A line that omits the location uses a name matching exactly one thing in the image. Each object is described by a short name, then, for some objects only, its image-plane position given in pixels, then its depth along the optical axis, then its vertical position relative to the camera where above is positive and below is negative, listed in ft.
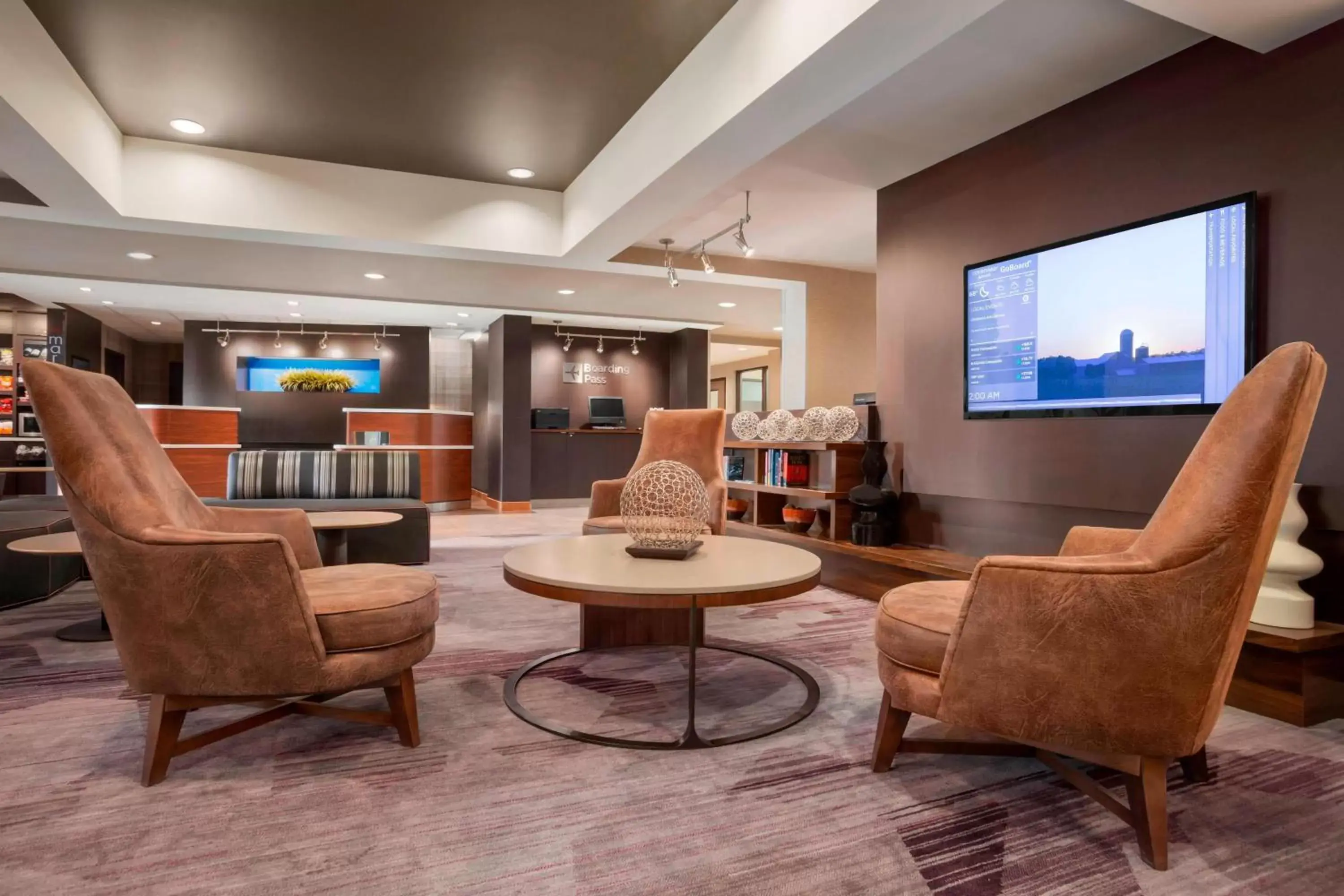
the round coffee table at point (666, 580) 6.57 -1.32
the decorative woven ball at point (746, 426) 18.51 +0.36
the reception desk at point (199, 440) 26.58 -0.21
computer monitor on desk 33.09 +1.13
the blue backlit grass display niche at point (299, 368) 36.81 +3.30
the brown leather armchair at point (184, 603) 6.10 -1.39
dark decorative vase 14.64 -1.47
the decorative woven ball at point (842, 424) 15.81 +0.37
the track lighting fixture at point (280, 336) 35.78 +4.88
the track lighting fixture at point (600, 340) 33.76 +4.53
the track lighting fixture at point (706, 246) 17.48 +5.23
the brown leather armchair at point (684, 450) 14.14 -0.21
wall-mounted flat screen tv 9.67 +1.83
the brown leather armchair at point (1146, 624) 4.94 -1.27
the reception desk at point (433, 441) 30.50 -0.17
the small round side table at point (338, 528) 12.92 -1.57
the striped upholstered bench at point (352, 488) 16.90 -1.27
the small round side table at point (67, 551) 10.02 -1.57
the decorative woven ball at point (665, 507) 8.35 -0.80
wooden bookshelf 15.43 -1.07
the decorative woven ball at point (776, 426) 17.21 +0.33
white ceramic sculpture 8.20 -1.51
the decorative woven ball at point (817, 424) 16.08 +0.37
